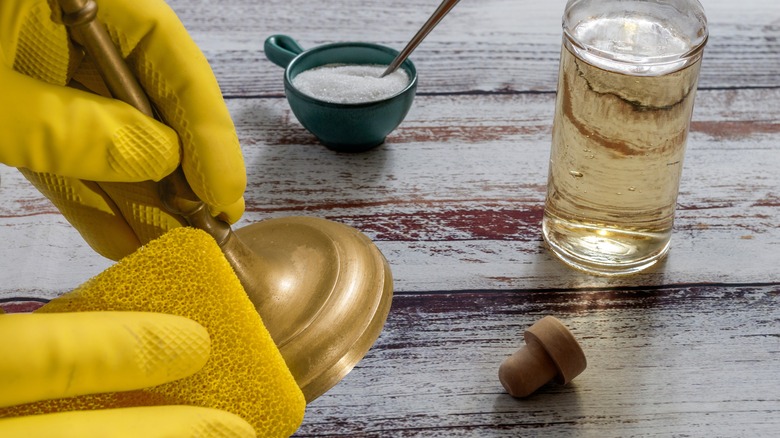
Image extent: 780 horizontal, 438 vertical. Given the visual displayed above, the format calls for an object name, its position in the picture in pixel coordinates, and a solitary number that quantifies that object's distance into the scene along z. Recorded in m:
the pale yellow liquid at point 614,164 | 0.78
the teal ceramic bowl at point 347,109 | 0.88
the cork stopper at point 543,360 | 0.75
